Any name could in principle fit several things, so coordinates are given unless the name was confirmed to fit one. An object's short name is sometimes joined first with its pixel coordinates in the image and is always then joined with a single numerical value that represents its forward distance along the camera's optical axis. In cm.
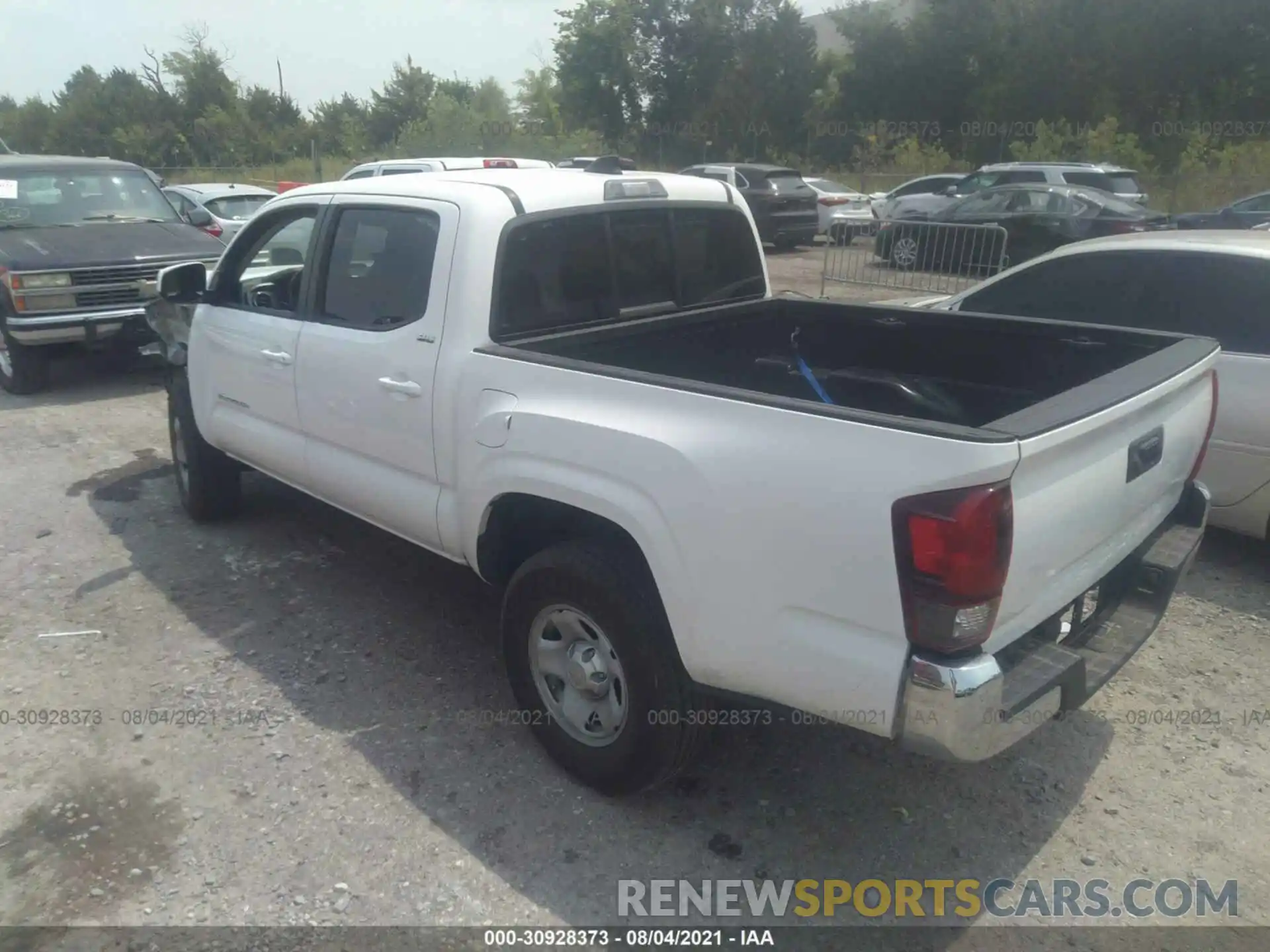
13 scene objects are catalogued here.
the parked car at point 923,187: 2256
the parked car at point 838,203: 2069
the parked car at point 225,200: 1361
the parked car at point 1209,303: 459
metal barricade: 1092
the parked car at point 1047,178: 1775
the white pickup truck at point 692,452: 238
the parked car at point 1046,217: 1501
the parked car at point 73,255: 845
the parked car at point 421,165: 873
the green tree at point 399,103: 5266
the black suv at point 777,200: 1958
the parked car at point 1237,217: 1502
